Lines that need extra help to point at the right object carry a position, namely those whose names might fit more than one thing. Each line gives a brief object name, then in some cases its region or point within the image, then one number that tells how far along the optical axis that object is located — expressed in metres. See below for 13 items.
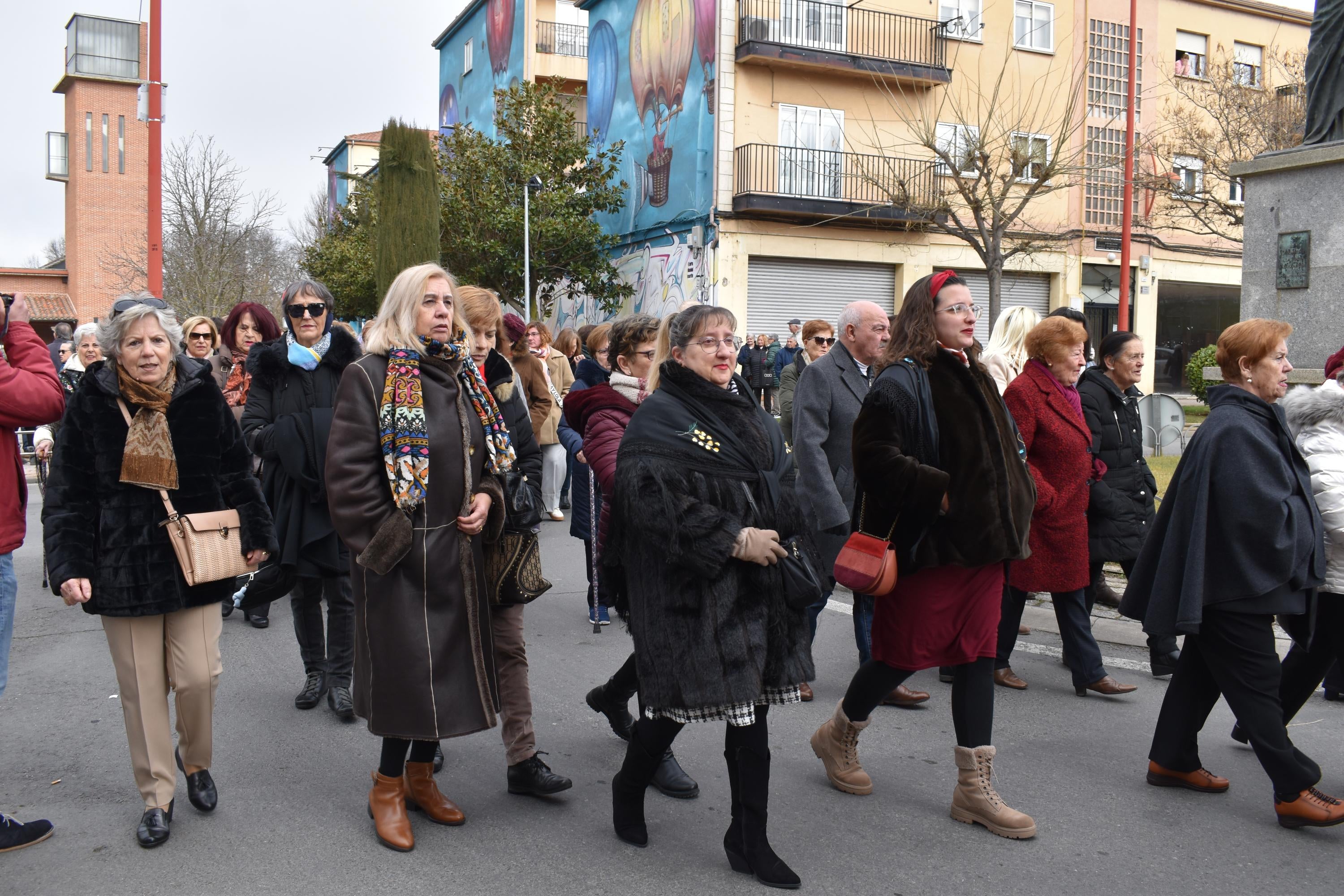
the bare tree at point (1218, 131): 23.52
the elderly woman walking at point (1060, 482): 5.72
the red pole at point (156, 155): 15.66
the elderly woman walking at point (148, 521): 3.98
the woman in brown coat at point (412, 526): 3.84
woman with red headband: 4.04
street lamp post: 26.50
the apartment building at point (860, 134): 25.97
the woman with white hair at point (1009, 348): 6.95
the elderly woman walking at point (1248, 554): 4.08
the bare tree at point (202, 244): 26.17
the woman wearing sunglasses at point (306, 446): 5.36
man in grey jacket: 5.40
